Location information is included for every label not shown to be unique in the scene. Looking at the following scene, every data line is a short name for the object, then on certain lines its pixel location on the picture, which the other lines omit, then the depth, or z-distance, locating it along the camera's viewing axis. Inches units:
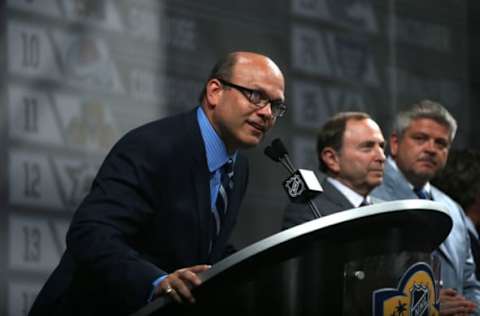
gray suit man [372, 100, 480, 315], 344.5
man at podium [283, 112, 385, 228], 330.3
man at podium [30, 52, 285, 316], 201.6
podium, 172.6
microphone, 208.5
